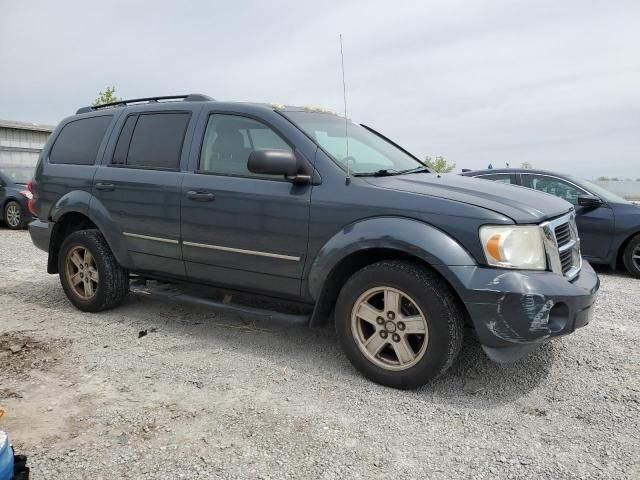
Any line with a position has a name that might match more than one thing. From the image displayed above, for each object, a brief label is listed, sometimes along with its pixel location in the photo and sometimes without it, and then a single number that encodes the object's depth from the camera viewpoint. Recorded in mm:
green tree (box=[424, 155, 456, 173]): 34862
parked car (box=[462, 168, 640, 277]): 6715
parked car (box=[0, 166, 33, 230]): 11641
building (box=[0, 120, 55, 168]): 21984
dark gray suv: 2953
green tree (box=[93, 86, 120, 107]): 23870
